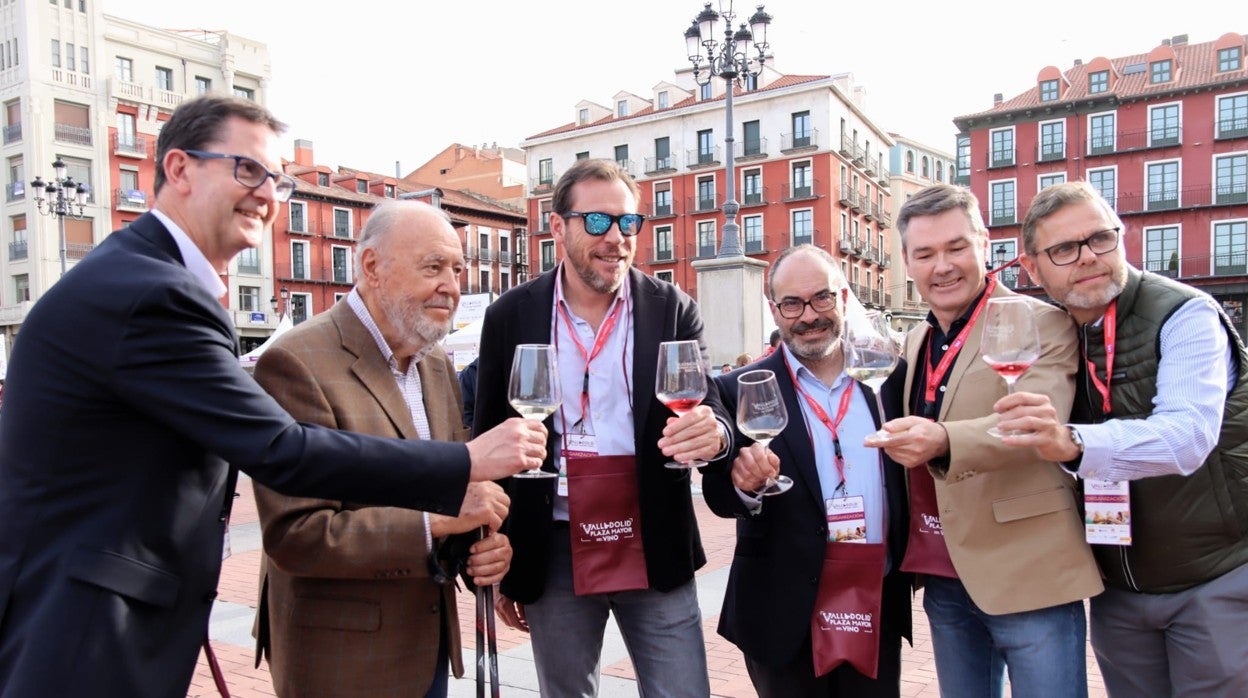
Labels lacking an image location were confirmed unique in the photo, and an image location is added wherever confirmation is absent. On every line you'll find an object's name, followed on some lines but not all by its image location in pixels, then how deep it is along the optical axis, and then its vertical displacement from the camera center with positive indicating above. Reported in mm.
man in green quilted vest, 2158 -337
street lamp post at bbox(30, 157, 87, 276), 18141 +3450
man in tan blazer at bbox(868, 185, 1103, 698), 2318 -517
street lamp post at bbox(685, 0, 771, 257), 13727 +4805
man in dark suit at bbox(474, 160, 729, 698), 2656 -364
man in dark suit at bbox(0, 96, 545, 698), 1648 -254
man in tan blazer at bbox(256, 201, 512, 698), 2172 -473
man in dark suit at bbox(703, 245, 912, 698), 2600 -566
